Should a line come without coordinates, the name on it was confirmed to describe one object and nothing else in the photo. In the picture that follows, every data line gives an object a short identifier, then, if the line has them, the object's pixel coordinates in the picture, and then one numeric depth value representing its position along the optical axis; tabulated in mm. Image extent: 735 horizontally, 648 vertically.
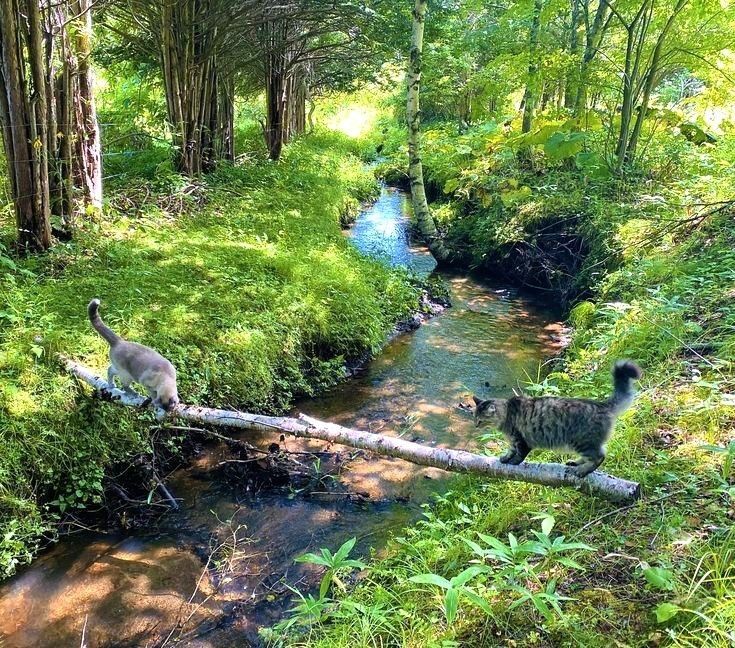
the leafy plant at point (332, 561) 2965
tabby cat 3207
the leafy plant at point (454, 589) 2480
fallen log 3289
